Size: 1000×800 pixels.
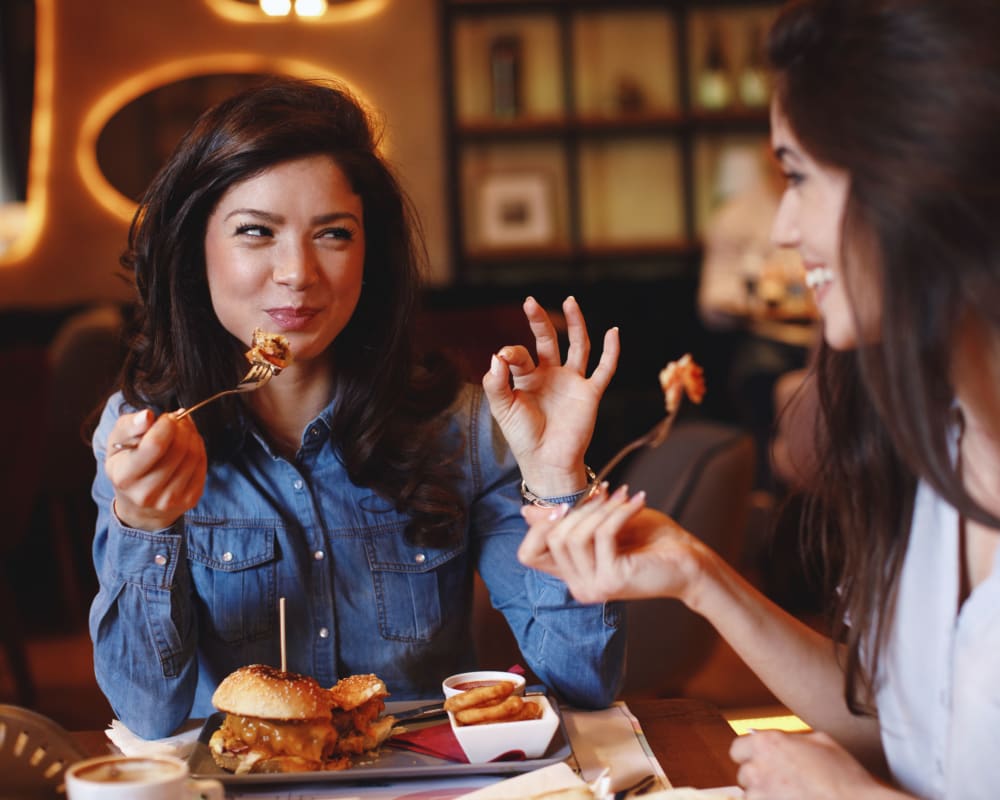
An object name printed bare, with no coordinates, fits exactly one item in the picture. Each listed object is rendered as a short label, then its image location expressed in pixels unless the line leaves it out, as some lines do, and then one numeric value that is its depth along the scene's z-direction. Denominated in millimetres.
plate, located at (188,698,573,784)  1192
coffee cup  907
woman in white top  997
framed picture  6340
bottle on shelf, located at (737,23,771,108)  6246
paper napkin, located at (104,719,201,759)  1332
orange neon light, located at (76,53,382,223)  6098
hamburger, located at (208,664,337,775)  1226
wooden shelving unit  6223
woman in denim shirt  1545
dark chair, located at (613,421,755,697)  2602
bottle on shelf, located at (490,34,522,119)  6195
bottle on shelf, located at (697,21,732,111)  6242
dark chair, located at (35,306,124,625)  4258
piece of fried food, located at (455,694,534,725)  1233
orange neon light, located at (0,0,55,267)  6004
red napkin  1233
